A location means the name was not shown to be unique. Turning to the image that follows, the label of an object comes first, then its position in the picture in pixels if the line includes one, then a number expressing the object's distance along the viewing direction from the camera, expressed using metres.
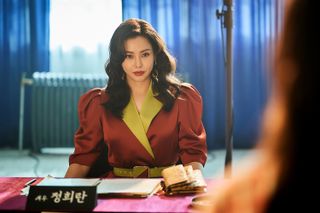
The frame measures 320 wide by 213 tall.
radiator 6.30
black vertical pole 3.37
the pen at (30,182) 3.01
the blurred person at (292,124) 1.19
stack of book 2.84
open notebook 2.80
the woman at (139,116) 3.33
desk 2.70
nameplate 2.68
